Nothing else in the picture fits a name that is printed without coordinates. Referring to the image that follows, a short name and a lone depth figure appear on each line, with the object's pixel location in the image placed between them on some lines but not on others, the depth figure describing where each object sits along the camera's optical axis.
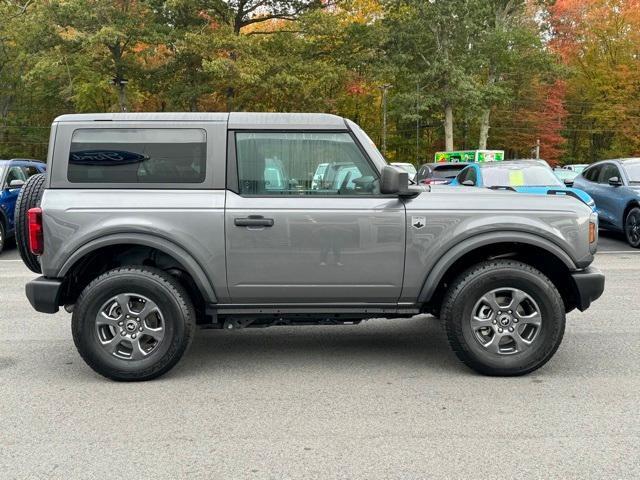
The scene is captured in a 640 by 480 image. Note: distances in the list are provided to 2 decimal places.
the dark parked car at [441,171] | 16.64
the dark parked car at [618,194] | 12.29
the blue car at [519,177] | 11.33
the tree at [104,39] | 27.83
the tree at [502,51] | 37.72
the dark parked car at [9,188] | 12.14
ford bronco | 4.58
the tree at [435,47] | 35.22
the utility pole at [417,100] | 36.62
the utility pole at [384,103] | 44.84
